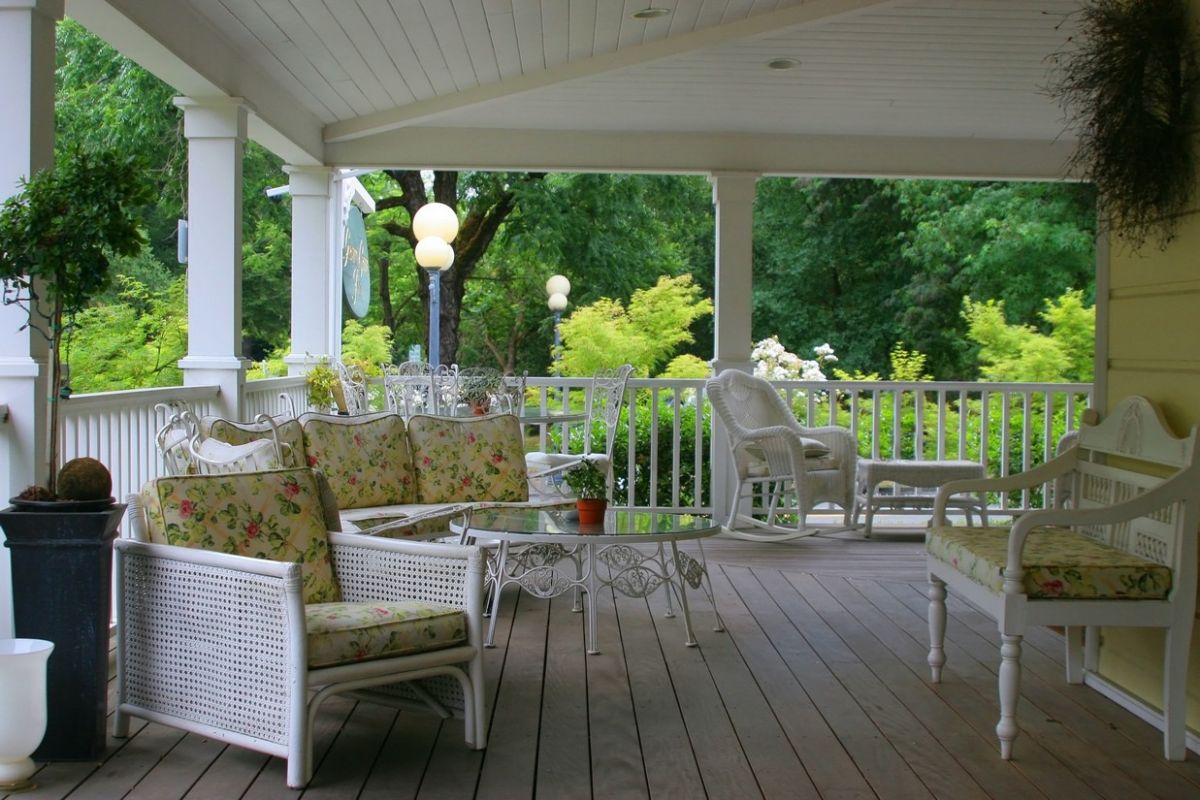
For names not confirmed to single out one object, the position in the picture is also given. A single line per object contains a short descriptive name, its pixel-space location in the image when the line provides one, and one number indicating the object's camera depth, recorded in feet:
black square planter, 10.31
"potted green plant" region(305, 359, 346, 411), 23.65
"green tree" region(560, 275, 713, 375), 47.34
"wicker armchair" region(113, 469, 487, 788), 9.97
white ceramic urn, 9.46
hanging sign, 28.78
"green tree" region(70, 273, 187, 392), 45.50
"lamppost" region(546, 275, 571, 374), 51.21
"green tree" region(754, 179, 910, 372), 58.75
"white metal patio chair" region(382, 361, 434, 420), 23.30
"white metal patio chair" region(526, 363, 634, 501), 19.76
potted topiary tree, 10.27
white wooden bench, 10.66
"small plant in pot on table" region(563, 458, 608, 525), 14.38
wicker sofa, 16.08
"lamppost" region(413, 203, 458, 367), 25.81
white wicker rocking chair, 23.48
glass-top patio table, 13.74
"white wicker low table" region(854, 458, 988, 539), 23.65
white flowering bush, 30.30
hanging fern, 11.52
